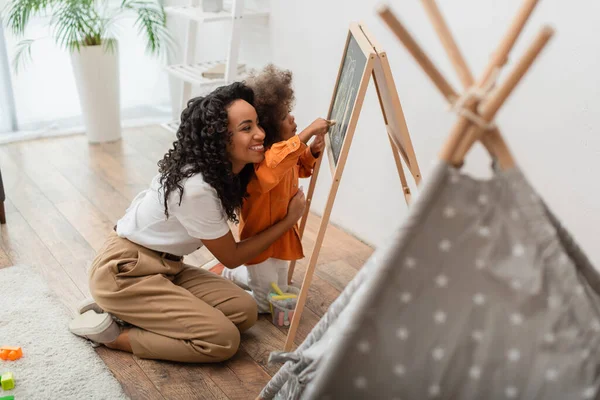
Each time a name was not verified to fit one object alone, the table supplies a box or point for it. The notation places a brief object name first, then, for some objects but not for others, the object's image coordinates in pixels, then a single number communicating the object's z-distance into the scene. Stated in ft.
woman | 6.56
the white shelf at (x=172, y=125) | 11.77
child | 6.63
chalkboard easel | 5.89
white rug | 6.30
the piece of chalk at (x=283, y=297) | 7.45
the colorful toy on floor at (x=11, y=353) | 6.71
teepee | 3.93
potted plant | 11.91
